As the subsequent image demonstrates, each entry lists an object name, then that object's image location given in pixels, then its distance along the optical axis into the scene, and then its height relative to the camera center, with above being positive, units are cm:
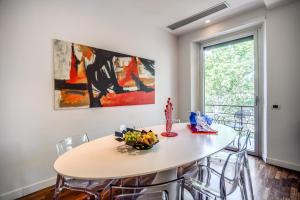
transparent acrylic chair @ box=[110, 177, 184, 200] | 85 -50
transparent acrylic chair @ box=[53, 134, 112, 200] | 137 -75
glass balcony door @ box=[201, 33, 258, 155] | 330 +32
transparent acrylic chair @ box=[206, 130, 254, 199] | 189 -76
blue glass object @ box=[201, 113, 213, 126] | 220 -30
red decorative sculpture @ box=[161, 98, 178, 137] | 188 -30
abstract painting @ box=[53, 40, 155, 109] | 230 +34
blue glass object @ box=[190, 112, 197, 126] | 216 -29
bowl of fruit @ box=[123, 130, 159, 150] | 136 -35
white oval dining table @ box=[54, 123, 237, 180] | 102 -44
